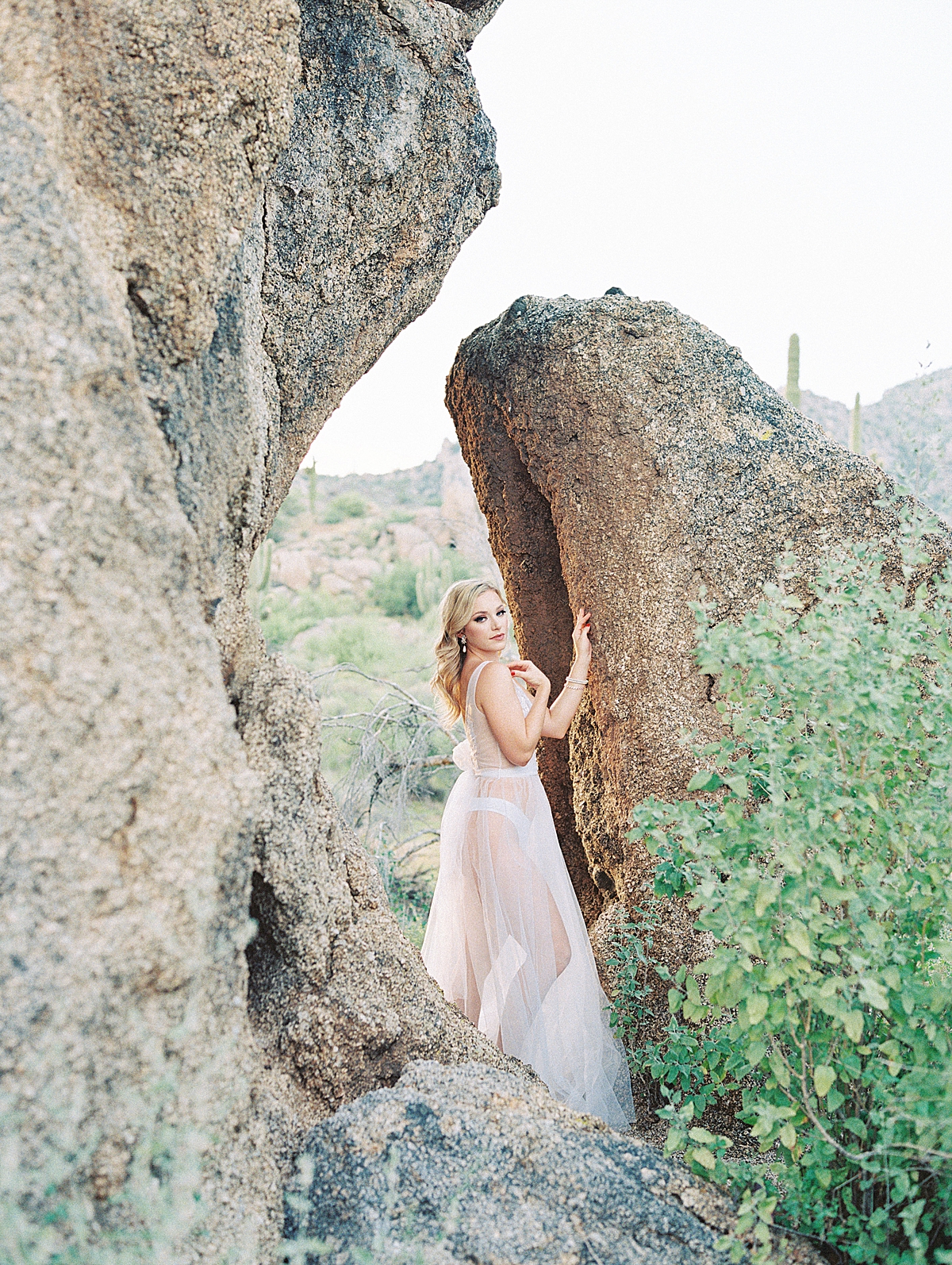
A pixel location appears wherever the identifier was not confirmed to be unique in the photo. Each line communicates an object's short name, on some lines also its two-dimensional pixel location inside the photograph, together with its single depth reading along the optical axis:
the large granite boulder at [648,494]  3.44
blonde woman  3.38
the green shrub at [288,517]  29.44
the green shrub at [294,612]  18.33
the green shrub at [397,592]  22.91
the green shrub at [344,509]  31.55
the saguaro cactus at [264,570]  9.00
